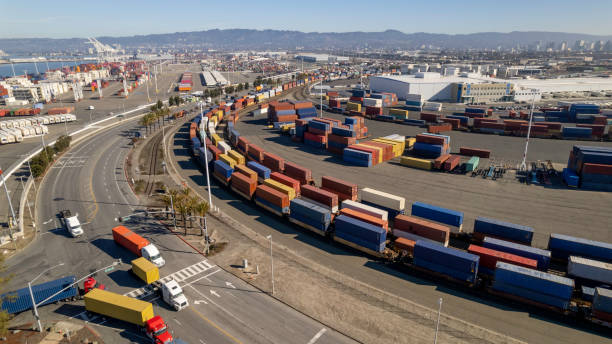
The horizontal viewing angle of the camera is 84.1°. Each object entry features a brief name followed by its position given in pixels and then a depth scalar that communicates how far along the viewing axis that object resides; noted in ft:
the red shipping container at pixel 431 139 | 242.58
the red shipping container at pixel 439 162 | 221.40
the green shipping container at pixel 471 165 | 214.07
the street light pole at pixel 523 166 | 219.26
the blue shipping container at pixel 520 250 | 112.27
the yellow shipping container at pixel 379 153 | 236.18
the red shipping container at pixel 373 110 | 388.57
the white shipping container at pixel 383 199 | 152.15
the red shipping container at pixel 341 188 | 168.45
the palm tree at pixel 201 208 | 147.74
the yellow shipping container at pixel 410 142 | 271.55
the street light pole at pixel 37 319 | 96.14
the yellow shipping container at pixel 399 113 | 376.27
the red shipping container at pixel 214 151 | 231.81
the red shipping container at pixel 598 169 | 184.54
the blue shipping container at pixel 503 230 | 127.33
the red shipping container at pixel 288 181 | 176.92
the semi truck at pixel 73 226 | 147.64
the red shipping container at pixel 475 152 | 244.22
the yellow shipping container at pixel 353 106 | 416.15
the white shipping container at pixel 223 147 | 243.40
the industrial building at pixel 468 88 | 490.49
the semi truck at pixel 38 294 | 102.58
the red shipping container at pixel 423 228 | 128.77
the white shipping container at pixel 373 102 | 437.99
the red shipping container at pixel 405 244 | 129.18
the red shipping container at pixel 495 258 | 110.42
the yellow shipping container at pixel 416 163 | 224.94
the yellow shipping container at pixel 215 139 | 266.94
